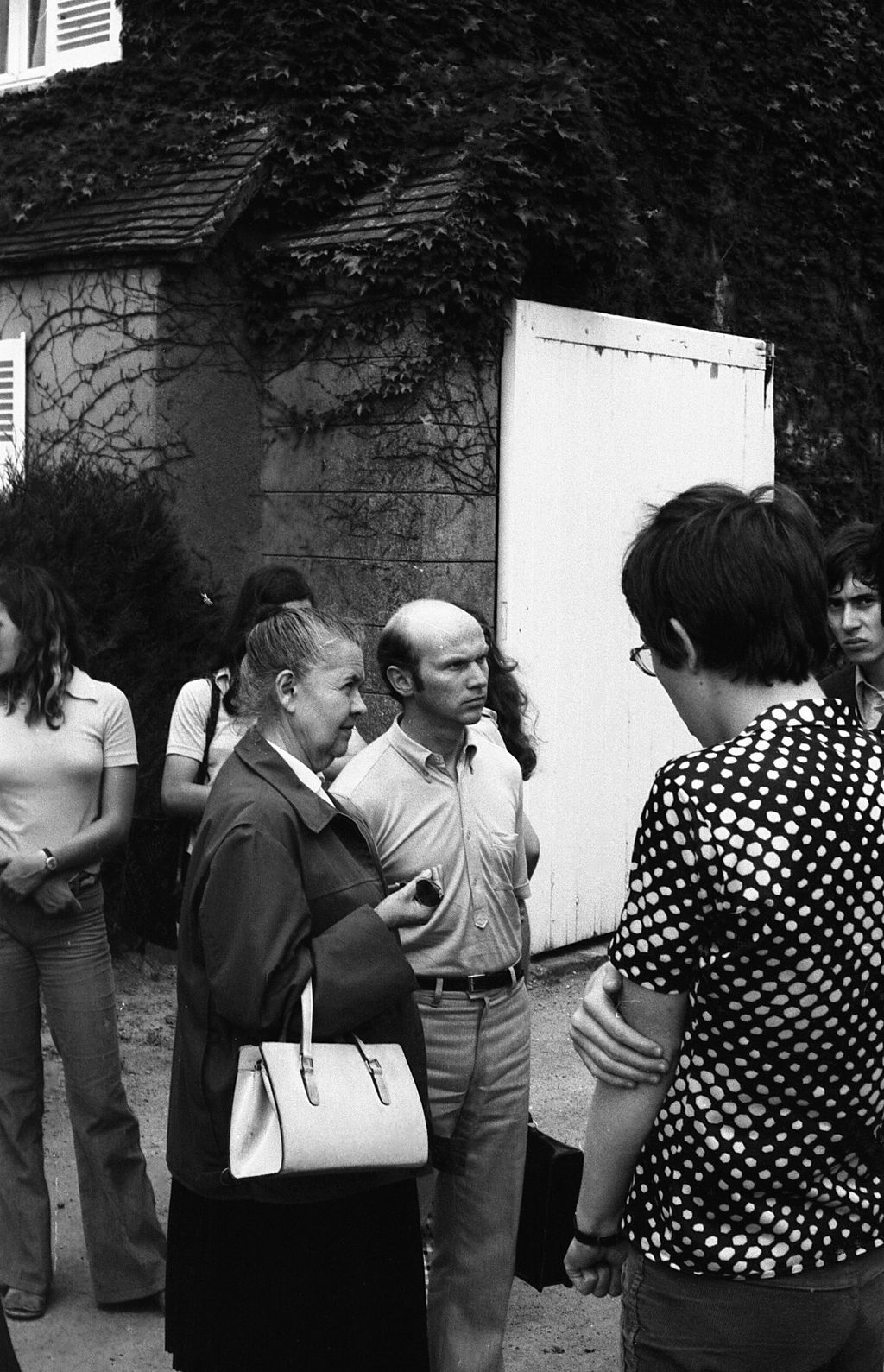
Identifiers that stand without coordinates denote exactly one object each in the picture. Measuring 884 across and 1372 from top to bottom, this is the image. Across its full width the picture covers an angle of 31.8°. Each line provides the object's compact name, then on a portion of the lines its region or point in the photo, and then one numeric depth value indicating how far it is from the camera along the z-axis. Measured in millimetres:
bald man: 3574
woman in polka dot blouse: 1996
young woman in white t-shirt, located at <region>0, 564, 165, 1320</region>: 4199
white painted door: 6855
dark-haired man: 4629
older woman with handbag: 2787
